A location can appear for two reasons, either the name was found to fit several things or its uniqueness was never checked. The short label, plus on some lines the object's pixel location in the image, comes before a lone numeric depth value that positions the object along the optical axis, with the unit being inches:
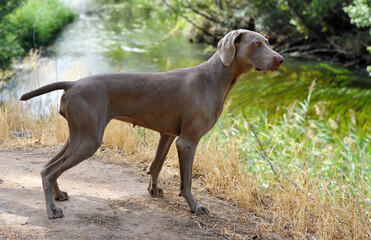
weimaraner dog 150.3
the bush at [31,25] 540.7
